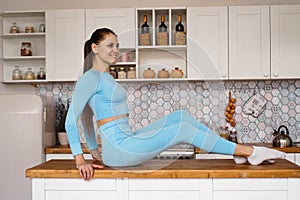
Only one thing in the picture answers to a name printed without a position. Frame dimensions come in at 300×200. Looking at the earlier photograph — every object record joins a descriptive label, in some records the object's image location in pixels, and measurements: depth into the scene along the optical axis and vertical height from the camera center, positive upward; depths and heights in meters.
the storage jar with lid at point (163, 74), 3.74 +0.16
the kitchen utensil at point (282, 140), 3.65 -0.39
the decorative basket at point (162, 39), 3.83 +0.46
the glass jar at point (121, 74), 3.81 +0.16
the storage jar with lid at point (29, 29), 4.02 +0.58
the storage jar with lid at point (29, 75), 3.99 +0.16
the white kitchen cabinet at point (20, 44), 4.13 +0.46
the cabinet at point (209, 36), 3.78 +0.48
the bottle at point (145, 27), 3.80 +0.58
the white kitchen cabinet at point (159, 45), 3.80 +0.41
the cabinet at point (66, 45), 3.85 +0.42
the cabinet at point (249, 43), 3.76 +0.42
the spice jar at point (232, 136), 3.77 -0.37
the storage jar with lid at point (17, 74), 4.01 +0.17
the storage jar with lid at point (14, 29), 4.03 +0.58
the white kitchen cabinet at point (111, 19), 3.82 +0.64
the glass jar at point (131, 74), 3.81 +0.16
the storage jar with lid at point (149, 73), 3.77 +0.16
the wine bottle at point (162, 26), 3.87 +0.59
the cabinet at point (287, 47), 3.74 +0.38
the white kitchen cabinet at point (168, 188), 2.00 -0.44
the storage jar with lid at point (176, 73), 3.79 +0.17
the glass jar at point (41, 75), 3.98 +0.16
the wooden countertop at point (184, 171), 1.98 -0.35
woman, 2.00 -0.16
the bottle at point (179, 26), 3.92 +0.59
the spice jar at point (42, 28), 4.02 +0.59
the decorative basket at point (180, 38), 3.83 +0.47
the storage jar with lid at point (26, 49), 4.01 +0.40
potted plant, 3.88 -0.27
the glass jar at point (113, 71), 3.79 +0.19
